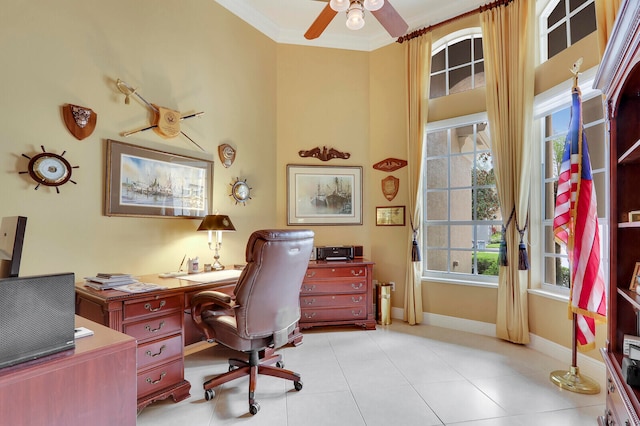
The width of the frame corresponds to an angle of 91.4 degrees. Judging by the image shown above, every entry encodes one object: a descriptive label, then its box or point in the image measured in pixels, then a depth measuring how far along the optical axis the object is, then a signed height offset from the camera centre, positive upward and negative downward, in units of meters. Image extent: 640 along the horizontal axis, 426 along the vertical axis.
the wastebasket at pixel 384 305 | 3.89 -1.05
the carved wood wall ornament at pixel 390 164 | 4.11 +0.77
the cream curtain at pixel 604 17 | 2.15 +1.44
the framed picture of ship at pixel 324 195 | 4.12 +0.36
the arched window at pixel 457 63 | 3.80 +2.00
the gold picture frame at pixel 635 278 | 1.53 -0.28
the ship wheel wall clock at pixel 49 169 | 2.06 +0.36
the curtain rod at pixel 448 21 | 3.36 +2.37
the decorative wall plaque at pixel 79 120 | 2.23 +0.75
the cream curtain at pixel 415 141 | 3.87 +1.02
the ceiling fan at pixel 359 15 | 2.22 +1.64
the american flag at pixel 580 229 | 2.21 -0.06
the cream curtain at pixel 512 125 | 3.15 +1.01
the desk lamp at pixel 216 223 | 2.90 -0.01
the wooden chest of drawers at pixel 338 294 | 3.66 -0.86
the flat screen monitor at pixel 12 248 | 1.13 -0.10
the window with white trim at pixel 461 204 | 3.69 +0.22
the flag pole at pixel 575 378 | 2.32 -1.22
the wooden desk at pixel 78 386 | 0.93 -0.54
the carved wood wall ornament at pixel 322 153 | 4.17 +0.92
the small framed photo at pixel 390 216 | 4.09 +0.08
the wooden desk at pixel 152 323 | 1.97 -0.69
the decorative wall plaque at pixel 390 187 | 4.13 +0.47
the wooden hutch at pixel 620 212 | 1.58 +0.05
